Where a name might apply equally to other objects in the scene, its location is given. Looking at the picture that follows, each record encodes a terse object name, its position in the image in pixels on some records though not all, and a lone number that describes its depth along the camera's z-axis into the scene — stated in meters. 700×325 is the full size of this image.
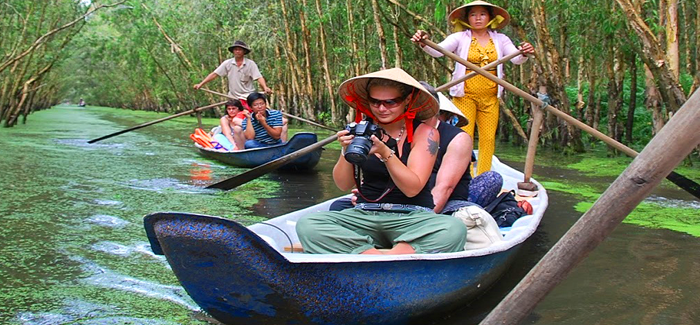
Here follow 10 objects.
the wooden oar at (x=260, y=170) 5.29
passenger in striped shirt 9.32
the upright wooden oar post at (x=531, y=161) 5.77
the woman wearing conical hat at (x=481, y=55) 6.21
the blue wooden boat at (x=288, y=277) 2.82
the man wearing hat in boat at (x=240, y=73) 11.59
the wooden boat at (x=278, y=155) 8.87
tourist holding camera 3.40
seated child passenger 11.04
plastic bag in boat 3.84
